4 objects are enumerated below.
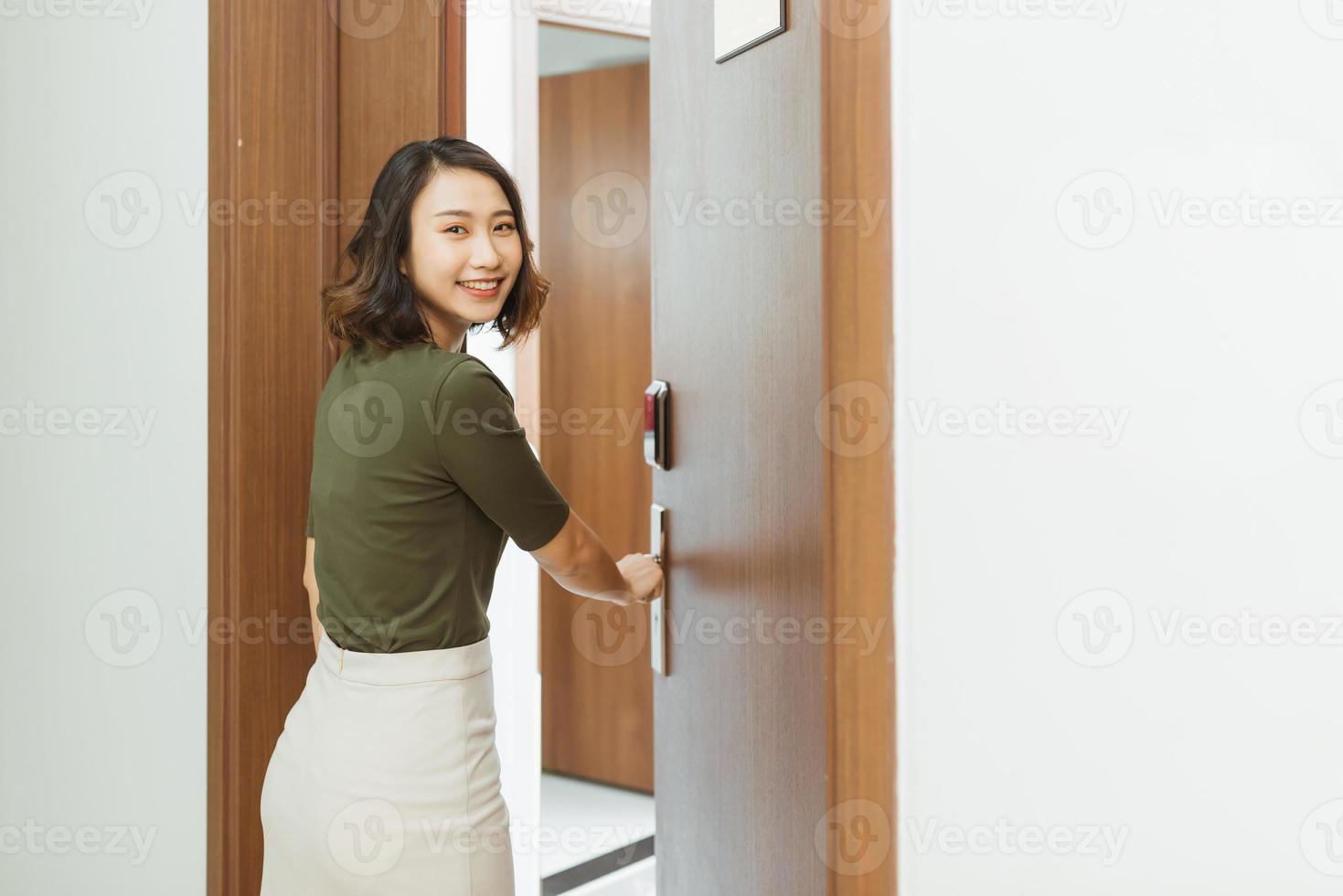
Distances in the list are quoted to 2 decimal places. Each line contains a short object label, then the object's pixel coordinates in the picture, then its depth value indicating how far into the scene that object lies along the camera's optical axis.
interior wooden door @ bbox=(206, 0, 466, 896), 1.34
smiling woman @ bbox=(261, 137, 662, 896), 1.10
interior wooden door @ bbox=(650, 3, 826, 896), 0.90
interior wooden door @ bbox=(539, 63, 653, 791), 2.91
